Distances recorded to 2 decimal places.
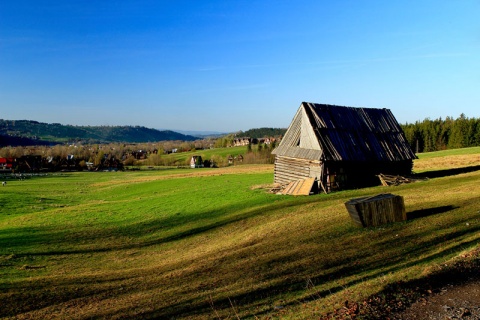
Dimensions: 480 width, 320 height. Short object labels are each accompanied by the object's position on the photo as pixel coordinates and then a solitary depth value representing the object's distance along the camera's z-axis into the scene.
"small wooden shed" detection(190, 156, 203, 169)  142.60
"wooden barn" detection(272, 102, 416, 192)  33.22
